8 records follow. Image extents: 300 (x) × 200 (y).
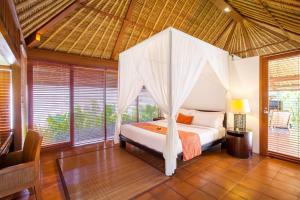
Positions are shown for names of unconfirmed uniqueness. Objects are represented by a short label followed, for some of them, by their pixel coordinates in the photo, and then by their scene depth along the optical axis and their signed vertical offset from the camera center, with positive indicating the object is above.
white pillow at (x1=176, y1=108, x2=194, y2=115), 4.47 -0.39
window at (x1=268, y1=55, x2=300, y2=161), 3.15 -0.07
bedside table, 3.35 -0.98
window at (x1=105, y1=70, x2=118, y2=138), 4.83 -0.02
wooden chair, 1.64 -0.81
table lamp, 3.46 -0.28
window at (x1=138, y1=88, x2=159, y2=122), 5.54 -0.32
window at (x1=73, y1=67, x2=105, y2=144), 4.29 -0.16
